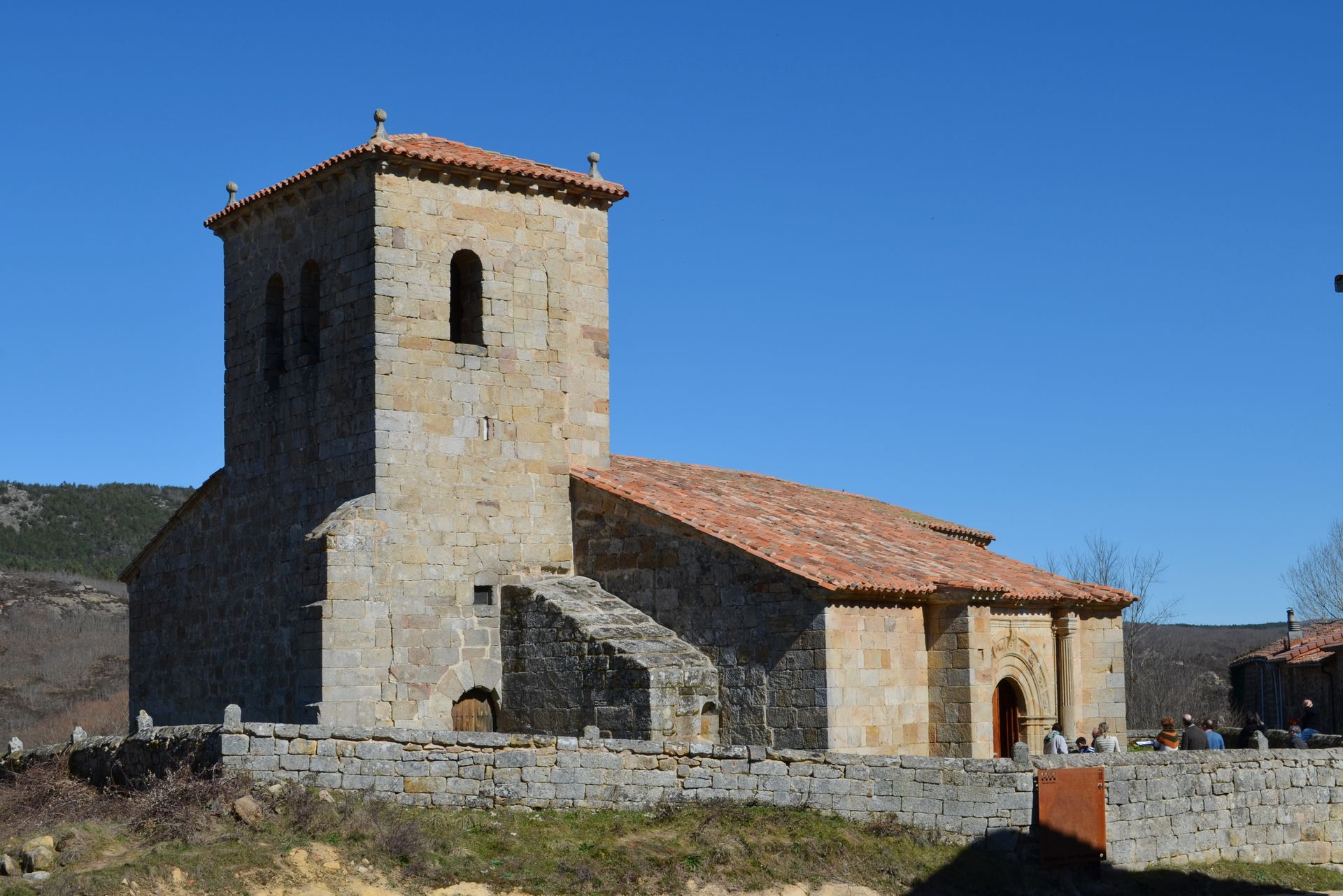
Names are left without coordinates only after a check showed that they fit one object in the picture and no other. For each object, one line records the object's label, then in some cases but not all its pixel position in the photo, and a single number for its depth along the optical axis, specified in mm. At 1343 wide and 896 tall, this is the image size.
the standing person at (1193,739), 20422
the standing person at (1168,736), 21125
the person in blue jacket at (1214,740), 21266
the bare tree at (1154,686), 47219
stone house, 35844
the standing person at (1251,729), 22984
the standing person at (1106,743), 21109
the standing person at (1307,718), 24625
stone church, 20688
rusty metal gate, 17391
